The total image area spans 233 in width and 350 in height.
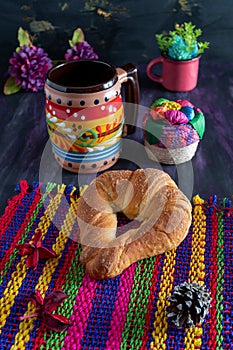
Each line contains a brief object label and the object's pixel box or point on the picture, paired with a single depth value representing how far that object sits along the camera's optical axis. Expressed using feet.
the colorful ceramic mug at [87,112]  2.58
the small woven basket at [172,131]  2.76
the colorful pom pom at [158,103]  2.90
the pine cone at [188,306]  1.94
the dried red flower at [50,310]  1.97
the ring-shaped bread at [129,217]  2.21
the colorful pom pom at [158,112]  2.82
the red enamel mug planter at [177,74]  3.49
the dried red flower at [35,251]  2.27
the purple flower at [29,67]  3.59
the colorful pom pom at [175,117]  2.77
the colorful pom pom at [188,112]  2.84
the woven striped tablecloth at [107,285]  1.94
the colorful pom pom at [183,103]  2.91
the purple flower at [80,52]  3.73
